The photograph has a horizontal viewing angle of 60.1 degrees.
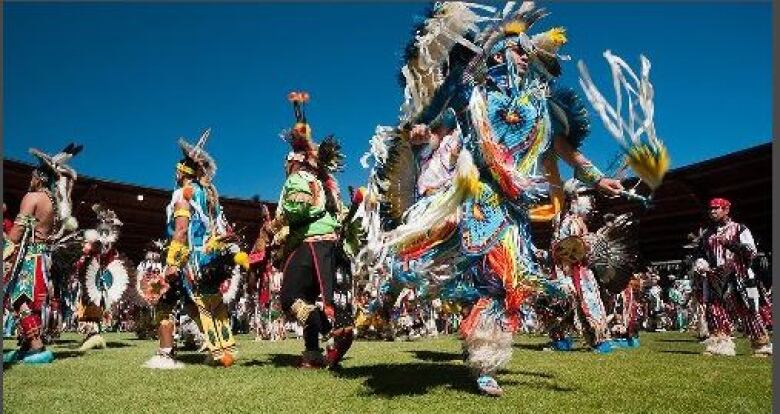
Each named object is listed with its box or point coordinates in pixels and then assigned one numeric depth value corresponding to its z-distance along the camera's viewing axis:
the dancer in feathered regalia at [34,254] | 6.11
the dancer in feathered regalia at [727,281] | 7.43
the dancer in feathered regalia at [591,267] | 7.21
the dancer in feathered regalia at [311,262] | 5.47
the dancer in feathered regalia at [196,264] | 5.90
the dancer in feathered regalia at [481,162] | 4.00
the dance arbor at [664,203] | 17.77
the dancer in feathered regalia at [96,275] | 8.93
